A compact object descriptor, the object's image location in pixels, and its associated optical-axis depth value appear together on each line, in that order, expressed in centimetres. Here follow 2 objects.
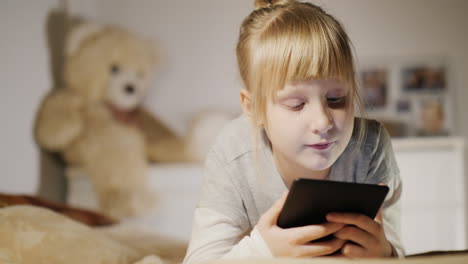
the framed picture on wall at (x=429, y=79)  181
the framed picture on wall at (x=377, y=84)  178
